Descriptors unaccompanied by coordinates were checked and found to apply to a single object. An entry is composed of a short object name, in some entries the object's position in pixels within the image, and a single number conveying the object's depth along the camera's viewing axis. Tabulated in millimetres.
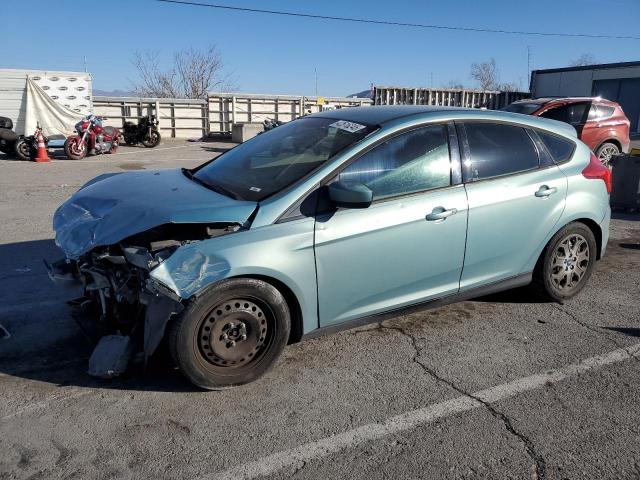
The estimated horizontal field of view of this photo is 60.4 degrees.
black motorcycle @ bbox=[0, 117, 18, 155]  15203
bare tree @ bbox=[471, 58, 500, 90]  61625
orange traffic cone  14800
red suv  12039
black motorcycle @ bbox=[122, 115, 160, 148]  19594
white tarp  19328
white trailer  19312
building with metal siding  26356
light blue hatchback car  3217
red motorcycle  15383
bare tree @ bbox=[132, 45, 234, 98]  43938
